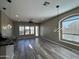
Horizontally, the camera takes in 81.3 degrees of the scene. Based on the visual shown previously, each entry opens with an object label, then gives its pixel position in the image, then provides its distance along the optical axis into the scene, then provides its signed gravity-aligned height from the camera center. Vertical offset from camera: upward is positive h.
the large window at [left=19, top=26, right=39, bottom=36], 8.25 -0.10
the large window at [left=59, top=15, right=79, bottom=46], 3.44 -0.08
